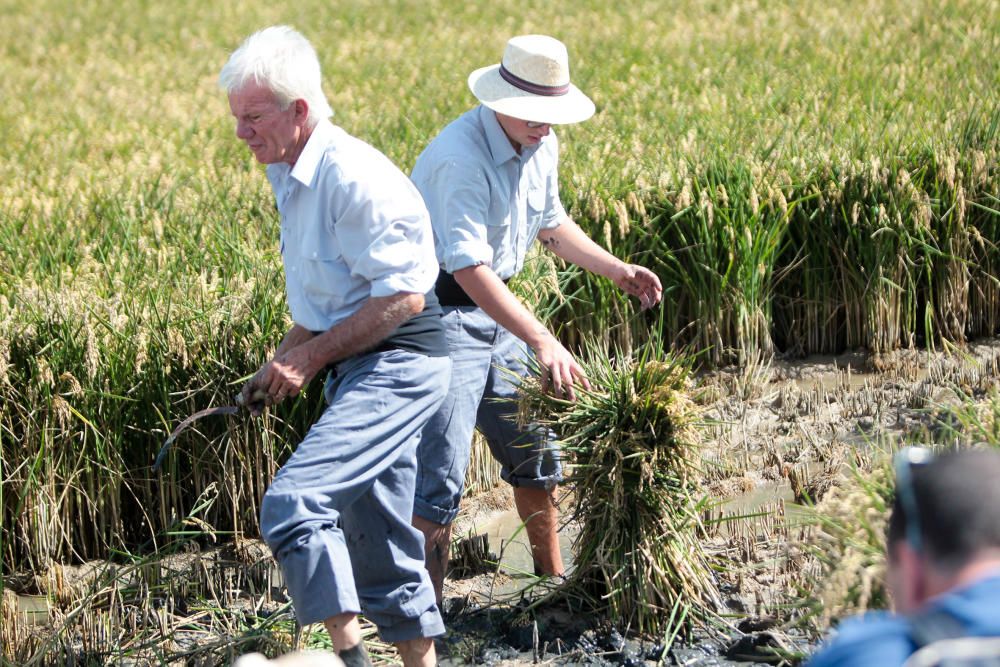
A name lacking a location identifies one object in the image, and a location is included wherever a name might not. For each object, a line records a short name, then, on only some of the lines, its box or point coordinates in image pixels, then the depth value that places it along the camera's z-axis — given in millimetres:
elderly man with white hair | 5898
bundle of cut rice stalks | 7000
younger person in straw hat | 6848
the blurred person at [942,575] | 2982
